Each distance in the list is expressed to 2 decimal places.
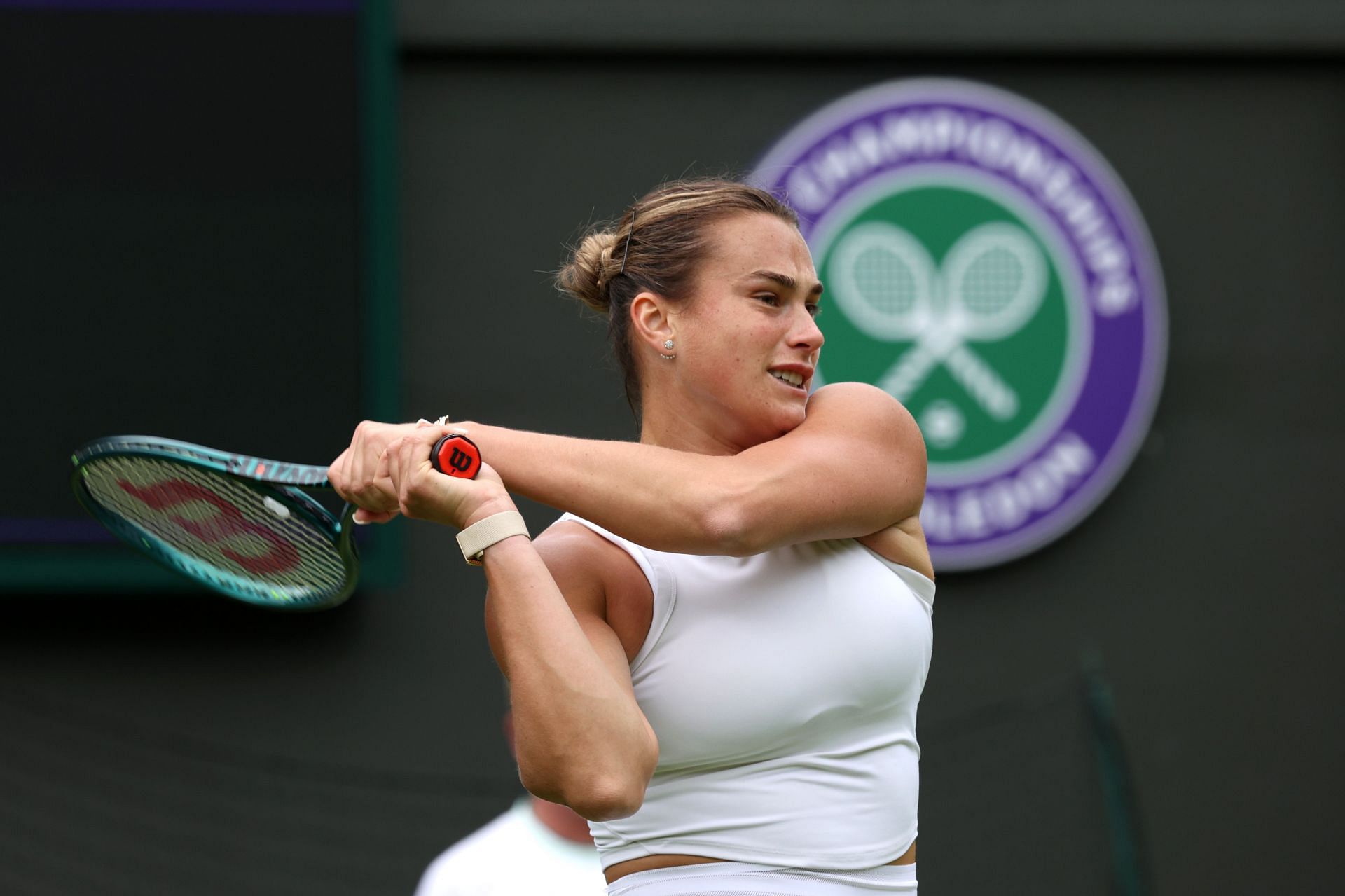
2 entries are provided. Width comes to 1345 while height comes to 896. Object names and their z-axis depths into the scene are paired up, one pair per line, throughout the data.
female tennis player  8.17
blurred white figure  9.16
